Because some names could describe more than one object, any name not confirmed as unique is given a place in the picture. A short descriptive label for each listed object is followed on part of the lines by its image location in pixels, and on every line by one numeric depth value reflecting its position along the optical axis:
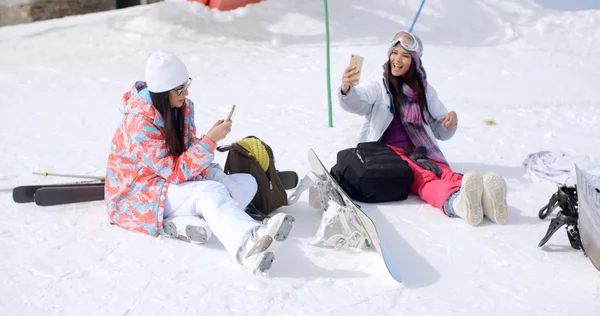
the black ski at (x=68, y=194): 3.73
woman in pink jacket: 3.25
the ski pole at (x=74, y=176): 4.03
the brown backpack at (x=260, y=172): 3.64
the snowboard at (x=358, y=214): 3.01
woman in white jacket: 4.09
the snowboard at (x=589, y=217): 3.05
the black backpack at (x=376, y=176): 3.92
